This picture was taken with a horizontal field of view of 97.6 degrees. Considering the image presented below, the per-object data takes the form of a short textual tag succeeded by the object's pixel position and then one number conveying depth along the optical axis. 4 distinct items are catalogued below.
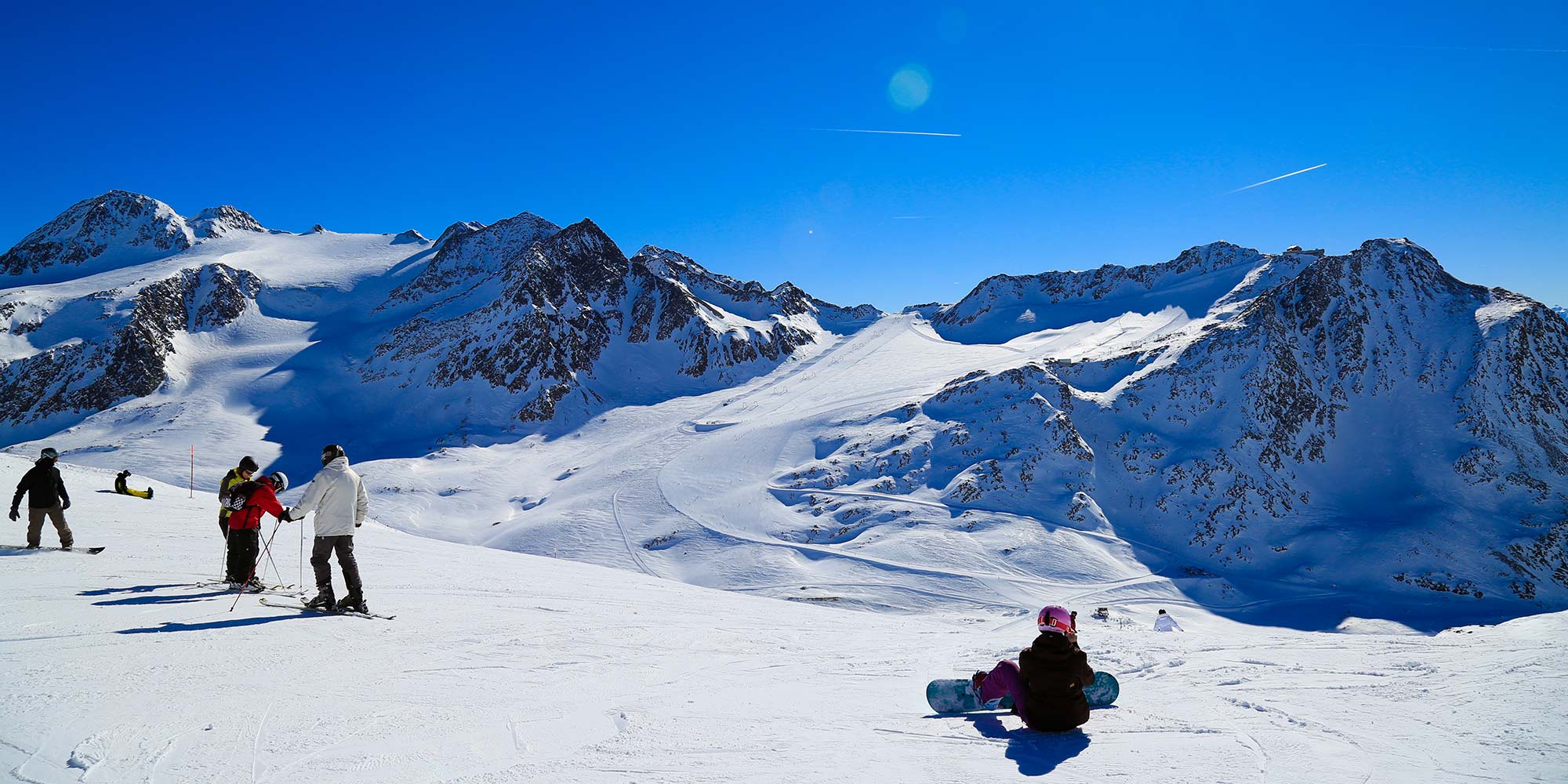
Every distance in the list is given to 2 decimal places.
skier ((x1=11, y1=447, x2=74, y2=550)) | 13.14
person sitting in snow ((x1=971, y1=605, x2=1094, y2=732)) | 6.33
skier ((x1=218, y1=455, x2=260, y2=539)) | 11.23
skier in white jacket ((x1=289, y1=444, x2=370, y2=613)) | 10.04
